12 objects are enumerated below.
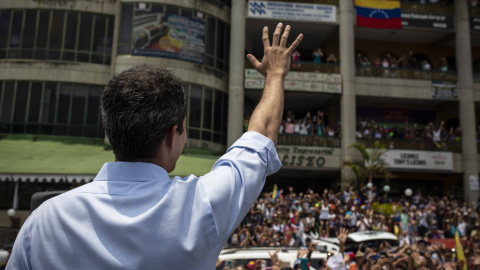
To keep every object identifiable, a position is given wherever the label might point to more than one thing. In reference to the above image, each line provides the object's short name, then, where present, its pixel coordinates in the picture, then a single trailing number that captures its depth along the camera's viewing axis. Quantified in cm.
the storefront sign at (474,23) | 2766
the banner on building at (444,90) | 2683
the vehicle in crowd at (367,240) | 1296
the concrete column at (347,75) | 2523
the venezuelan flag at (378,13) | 2666
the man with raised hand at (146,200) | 125
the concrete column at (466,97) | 2591
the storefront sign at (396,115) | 3012
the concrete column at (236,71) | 2433
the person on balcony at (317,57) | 2588
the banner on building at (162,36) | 2261
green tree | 2306
